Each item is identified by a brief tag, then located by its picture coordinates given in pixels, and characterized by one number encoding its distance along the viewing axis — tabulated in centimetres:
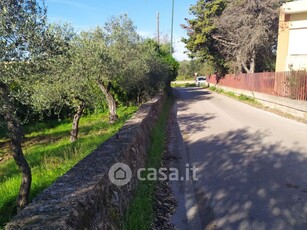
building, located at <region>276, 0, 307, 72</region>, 1869
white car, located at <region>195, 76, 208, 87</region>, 5043
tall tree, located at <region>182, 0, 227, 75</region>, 3002
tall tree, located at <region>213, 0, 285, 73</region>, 2295
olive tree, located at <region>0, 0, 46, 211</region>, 418
